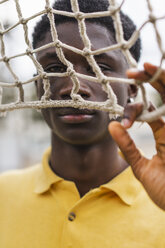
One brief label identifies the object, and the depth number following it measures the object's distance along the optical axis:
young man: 0.84
